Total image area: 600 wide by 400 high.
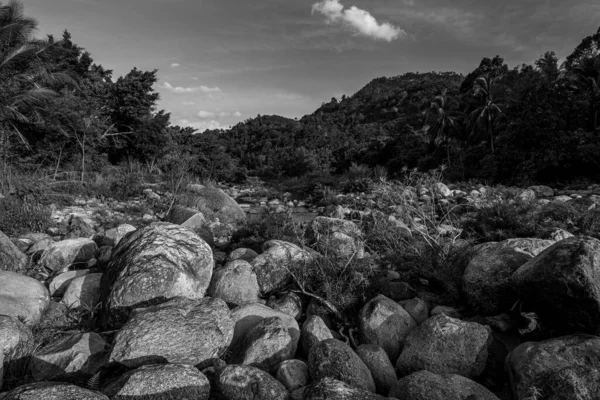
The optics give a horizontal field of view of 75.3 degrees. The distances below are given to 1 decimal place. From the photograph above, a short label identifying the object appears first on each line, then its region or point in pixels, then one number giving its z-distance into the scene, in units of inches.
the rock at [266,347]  169.3
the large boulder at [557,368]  129.7
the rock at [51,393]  115.3
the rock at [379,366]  162.6
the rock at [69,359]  155.6
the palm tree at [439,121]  1574.8
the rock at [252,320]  186.4
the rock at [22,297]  190.2
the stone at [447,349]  166.2
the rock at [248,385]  140.8
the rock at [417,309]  209.8
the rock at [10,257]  247.6
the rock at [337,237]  255.1
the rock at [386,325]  189.5
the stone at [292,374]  157.3
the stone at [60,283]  233.3
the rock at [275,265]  237.5
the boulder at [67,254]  272.2
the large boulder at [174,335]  152.8
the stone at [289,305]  220.5
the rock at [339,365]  152.5
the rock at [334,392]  129.0
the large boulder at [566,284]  162.1
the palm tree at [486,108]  1348.4
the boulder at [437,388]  136.4
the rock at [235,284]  224.7
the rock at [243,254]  278.2
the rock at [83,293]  213.3
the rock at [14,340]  154.1
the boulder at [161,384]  128.8
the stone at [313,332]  185.0
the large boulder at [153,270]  187.5
